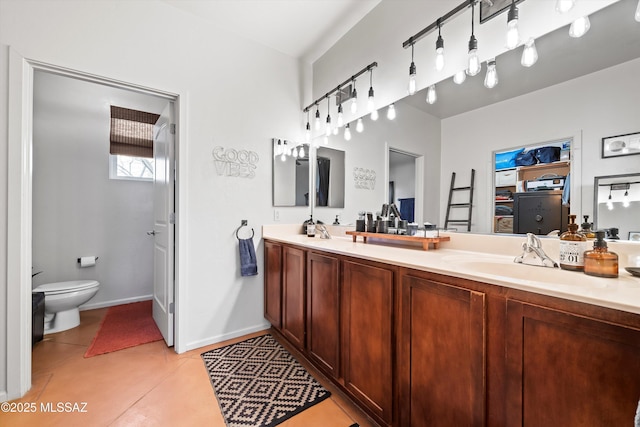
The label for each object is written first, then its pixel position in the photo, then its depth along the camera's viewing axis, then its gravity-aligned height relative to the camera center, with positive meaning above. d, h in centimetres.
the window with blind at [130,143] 307 +80
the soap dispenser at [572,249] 106 -14
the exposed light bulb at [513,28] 122 +86
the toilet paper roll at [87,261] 292 -55
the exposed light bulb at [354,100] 215 +90
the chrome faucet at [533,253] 117 -18
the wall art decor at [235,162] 229 +44
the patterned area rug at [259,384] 149 -111
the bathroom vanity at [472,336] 71 -43
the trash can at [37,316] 209 -85
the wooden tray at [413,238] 164 -17
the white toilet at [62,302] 237 -83
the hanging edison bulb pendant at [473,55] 135 +81
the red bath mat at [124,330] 220 -110
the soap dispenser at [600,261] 97 -17
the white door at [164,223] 219 -10
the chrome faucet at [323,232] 246 -18
